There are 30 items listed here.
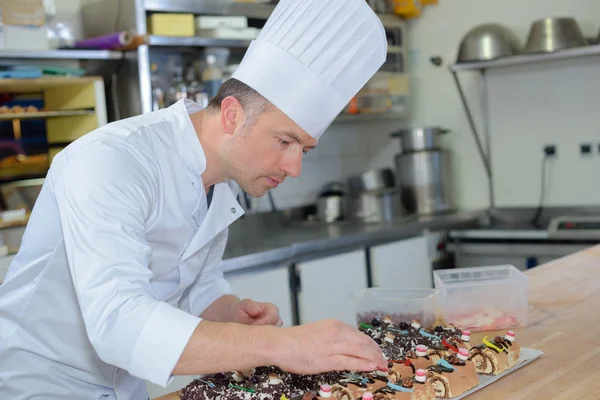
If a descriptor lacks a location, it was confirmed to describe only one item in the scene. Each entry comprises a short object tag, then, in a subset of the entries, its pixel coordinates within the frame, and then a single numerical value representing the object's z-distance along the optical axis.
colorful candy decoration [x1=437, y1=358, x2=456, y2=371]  1.63
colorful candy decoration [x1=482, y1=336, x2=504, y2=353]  1.71
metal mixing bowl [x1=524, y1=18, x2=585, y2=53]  4.06
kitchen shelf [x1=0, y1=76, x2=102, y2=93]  3.14
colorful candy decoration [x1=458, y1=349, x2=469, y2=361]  1.67
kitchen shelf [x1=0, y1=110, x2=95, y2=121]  3.22
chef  1.35
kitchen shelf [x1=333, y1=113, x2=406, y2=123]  4.59
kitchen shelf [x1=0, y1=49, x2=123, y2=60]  3.20
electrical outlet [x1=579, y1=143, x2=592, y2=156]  4.39
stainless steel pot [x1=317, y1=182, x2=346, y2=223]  4.63
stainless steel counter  3.46
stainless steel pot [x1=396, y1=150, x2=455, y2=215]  4.66
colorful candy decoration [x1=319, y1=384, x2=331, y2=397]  1.49
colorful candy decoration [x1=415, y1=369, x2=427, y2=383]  1.57
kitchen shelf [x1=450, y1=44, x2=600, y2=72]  4.03
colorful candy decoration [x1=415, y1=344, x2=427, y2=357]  1.71
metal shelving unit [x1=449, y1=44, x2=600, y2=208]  4.08
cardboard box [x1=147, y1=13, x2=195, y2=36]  3.60
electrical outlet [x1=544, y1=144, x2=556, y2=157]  4.53
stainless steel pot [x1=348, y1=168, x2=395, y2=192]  4.86
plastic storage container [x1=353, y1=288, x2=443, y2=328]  2.00
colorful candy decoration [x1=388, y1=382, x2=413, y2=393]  1.52
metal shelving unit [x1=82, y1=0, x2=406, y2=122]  3.53
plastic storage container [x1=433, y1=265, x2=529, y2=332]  2.04
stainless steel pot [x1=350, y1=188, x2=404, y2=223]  4.46
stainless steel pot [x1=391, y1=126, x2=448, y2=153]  4.67
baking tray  1.62
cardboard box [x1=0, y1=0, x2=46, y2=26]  3.17
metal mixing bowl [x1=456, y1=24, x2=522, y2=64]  4.29
